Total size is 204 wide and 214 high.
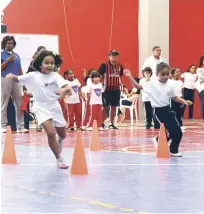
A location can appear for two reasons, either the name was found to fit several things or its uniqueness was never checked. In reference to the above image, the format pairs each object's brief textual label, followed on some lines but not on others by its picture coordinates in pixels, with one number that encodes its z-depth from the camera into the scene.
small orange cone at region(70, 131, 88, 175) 7.47
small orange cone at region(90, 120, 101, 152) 10.62
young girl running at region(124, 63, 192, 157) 9.72
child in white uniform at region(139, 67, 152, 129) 16.56
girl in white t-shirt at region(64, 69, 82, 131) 16.31
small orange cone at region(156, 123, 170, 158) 9.39
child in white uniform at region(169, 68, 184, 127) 15.72
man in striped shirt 16.69
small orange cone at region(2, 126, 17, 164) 8.76
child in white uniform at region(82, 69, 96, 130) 18.92
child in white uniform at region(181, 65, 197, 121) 20.80
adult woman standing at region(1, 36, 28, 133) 14.24
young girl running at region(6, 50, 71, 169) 8.22
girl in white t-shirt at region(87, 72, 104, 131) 16.44
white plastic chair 20.72
